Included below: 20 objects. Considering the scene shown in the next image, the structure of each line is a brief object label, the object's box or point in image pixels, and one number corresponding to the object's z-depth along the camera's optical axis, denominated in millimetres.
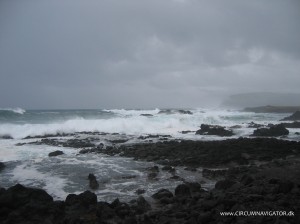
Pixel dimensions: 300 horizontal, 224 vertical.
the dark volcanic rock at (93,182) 10400
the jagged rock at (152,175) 11750
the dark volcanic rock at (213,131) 26578
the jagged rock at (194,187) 9102
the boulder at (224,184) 9125
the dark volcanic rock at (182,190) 8754
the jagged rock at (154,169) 13002
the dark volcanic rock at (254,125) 33456
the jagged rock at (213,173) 11788
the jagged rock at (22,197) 7281
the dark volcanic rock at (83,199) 7636
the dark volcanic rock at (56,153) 17022
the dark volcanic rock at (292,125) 32438
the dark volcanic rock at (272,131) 25288
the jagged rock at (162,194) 8681
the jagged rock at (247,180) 9375
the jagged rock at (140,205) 7602
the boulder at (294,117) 43550
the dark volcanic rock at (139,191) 9578
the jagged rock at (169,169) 12909
